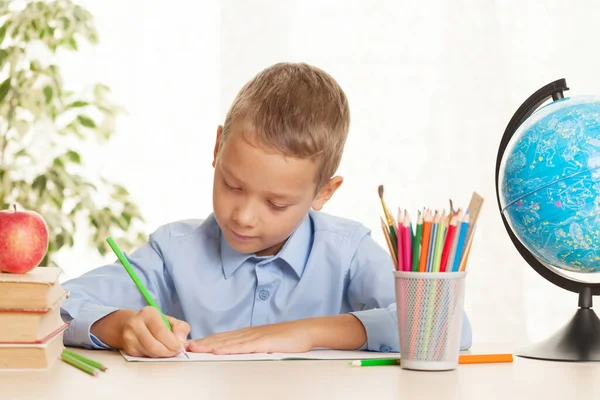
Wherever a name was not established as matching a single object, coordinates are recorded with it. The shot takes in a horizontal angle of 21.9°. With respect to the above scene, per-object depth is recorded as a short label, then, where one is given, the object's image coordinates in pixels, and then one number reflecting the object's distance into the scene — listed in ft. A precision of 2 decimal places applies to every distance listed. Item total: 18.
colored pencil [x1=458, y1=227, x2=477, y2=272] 5.51
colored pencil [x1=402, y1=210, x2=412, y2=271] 5.47
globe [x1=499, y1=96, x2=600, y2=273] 6.08
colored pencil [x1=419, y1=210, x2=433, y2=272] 5.46
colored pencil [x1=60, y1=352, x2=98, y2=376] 5.27
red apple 5.47
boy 6.01
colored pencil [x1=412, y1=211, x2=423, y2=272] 5.46
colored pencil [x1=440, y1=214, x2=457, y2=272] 5.46
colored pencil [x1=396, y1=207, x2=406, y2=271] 5.49
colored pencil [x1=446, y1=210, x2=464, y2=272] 5.46
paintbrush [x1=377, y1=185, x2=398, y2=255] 5.53
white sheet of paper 5.63
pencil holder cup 5.45
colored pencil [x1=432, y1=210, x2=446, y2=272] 5.46
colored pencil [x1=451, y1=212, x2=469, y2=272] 5.48
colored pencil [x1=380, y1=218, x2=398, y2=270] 5.52
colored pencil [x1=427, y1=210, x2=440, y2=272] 5.46
